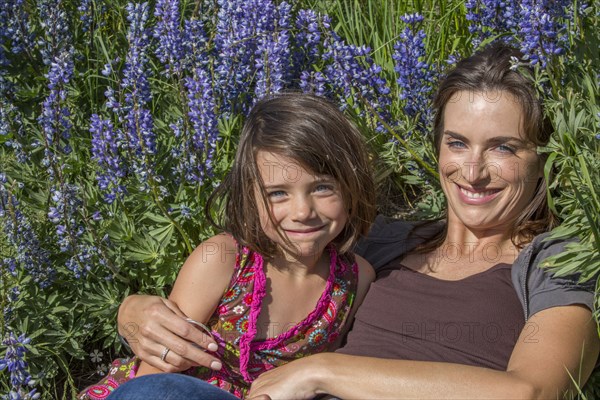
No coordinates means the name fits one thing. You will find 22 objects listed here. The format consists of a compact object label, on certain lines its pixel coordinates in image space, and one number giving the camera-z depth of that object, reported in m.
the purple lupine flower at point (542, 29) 2.78
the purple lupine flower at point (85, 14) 4.14
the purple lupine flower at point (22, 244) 3.24
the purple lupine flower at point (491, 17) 3.33
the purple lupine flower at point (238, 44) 3.50
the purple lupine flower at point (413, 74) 3.50
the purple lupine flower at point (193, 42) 3.41
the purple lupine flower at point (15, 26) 3.97
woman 2.61
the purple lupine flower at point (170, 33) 3.36
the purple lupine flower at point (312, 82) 3.54
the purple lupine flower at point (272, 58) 3.34
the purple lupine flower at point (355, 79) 3.50
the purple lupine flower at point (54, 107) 3.19
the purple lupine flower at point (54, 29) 3.76
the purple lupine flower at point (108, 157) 3.19
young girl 2.82
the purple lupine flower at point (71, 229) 3.25
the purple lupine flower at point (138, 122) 3.21
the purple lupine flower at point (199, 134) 3.21
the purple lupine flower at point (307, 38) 3.63
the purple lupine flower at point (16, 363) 2.54
